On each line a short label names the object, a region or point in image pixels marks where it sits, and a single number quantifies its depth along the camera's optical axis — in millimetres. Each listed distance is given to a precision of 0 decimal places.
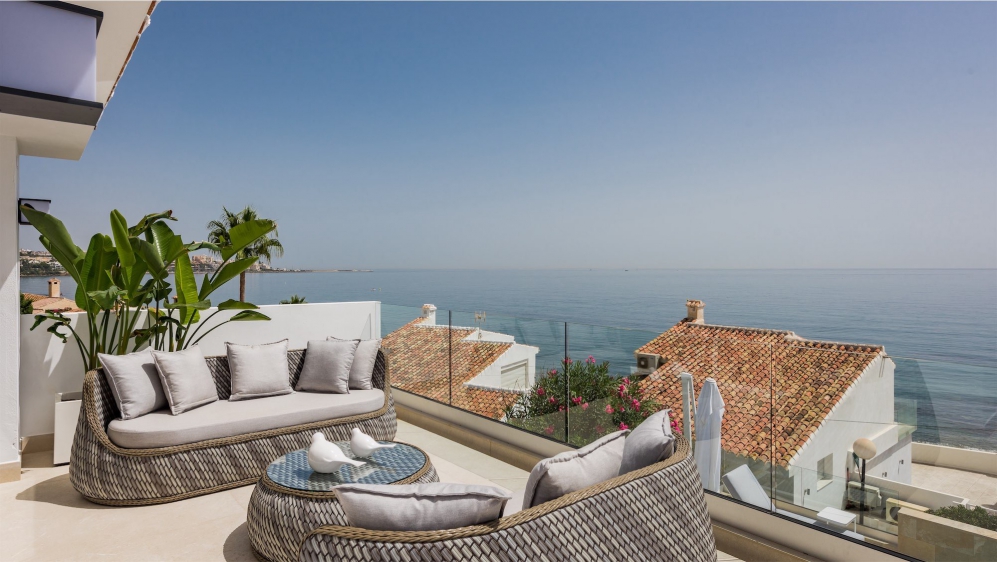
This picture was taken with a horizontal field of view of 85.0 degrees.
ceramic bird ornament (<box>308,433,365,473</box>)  2713
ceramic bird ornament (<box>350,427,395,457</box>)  2920
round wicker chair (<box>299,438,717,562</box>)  1287
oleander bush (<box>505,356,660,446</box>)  3566
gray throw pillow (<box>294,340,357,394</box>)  4270
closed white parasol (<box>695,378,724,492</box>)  3037
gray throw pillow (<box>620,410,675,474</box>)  1827
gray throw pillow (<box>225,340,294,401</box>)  4035
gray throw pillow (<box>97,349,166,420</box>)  3441
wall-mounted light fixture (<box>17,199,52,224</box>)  3910
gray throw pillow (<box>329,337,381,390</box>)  4391
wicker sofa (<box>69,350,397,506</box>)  3225
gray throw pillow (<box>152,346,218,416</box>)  3619
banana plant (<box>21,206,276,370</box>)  4020
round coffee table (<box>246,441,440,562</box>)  2469
